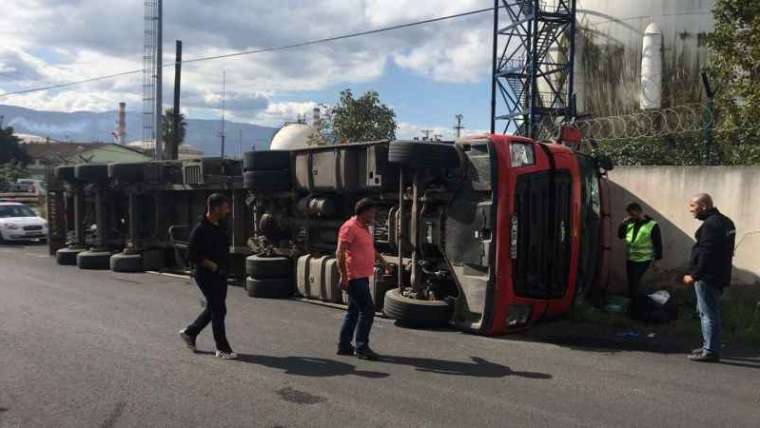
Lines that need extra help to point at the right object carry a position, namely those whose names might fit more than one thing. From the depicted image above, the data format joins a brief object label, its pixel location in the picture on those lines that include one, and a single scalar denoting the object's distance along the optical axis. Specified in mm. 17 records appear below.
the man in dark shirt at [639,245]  9062
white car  21141
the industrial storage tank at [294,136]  23781
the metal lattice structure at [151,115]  24812
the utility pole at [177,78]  25516
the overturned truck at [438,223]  7598
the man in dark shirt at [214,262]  6355
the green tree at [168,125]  55938
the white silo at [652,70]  22527
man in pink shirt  6441
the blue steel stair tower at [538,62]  24828
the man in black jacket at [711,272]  6629
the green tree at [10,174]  47675
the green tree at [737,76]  9719
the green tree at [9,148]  67062
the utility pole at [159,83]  23688
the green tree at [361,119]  27312
